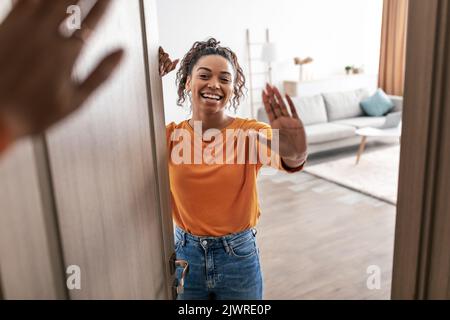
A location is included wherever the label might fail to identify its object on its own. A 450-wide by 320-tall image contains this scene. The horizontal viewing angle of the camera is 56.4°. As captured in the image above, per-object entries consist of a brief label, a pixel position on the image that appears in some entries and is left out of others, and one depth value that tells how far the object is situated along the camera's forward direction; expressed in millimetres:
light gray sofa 5105
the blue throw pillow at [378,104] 5762
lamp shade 5387
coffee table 4766
